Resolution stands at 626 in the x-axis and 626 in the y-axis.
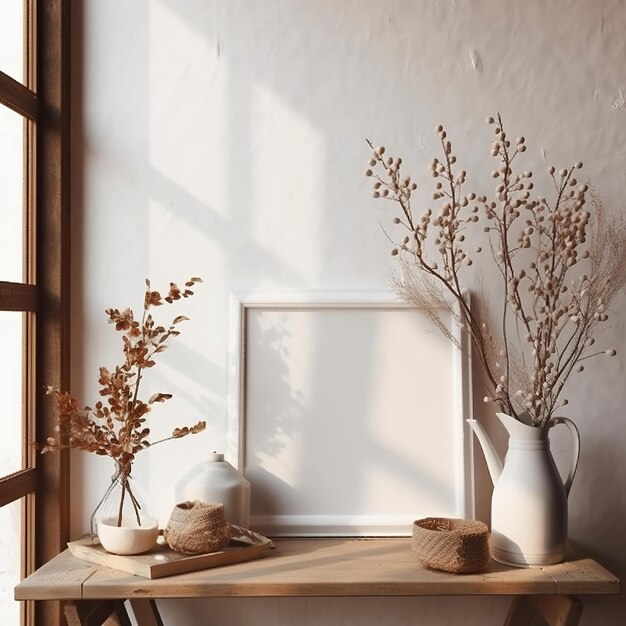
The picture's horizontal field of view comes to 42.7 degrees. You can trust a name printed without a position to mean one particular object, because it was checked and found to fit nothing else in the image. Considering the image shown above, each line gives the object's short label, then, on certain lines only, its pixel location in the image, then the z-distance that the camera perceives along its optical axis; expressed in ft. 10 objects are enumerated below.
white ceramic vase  6.75
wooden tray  6.00
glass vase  6.26
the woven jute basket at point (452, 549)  6.07
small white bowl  6.26
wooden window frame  7.00
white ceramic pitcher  6.38
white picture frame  7.29
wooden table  5.83
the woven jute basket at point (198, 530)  6.22
